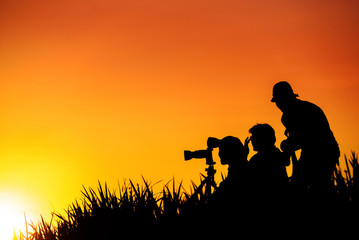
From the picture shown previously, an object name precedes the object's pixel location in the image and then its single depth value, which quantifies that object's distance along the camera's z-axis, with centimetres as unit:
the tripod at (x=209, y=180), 1178
